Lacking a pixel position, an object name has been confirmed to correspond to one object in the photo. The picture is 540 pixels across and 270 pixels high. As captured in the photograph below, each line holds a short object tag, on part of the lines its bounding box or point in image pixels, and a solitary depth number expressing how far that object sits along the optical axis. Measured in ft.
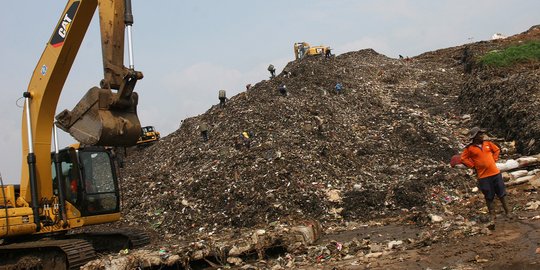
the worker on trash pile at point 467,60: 64.41
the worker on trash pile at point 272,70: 64.18
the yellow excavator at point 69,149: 20.27
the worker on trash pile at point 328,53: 71.81
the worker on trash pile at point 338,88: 55.98
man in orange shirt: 22.66
